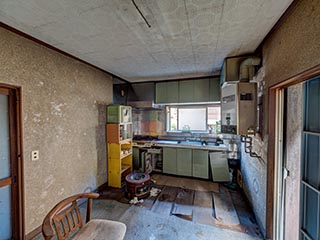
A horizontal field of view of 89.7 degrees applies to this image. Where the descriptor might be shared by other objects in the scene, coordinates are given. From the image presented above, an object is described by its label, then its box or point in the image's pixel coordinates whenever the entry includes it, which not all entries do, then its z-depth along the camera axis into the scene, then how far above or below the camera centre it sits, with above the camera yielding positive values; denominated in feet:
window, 14.49 -0.14
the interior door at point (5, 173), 5.93 -2.09
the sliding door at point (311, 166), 4.19 -1.37
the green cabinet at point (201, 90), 12.63 +2.12
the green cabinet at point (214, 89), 12.39 +2.12
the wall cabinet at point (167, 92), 13.48 +2.11
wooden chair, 4.17 -3.27
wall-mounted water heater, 7.29 +0.42
